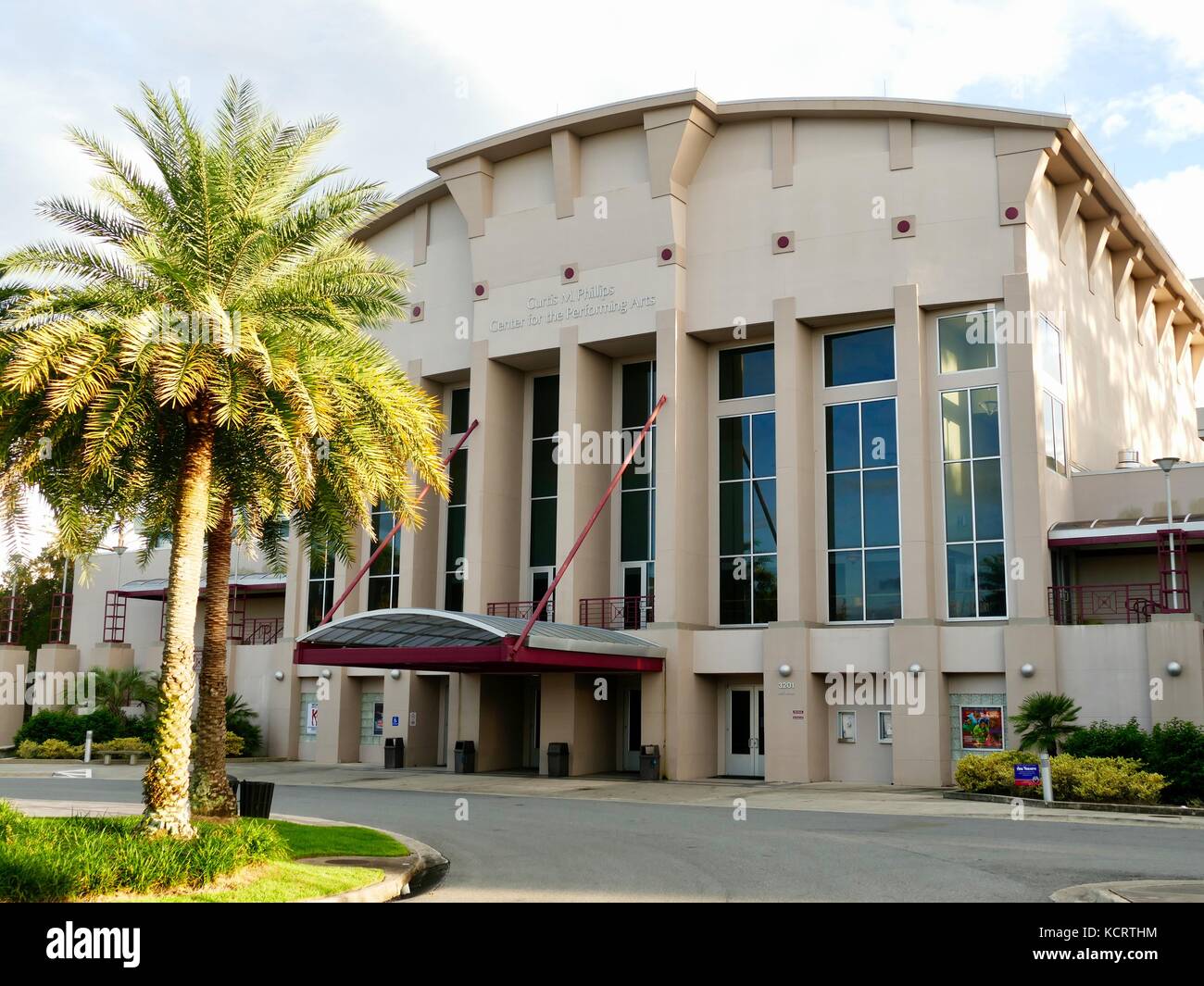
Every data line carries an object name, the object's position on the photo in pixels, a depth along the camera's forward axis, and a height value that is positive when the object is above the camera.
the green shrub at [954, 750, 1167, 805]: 21.39 -1.79
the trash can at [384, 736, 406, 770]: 35.00 -2.11
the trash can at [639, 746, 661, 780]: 30.27 -2.09
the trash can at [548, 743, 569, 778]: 31.62 -2.14
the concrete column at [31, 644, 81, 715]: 43.62 +0.64
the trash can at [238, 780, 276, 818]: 17.03 -1.71
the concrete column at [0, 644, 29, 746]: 43.72 -0.35
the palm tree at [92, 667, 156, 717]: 40.72 -0.32
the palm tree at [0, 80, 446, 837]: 14.30 +4.05
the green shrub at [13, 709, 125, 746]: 38.34 -1.53
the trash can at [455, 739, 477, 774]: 33.22 -2.13
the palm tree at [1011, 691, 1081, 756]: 24.50 -0.75
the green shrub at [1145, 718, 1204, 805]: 21.70 -1.40
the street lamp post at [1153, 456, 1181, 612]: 26.08 +4.77
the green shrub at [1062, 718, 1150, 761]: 23.66 -1.17
